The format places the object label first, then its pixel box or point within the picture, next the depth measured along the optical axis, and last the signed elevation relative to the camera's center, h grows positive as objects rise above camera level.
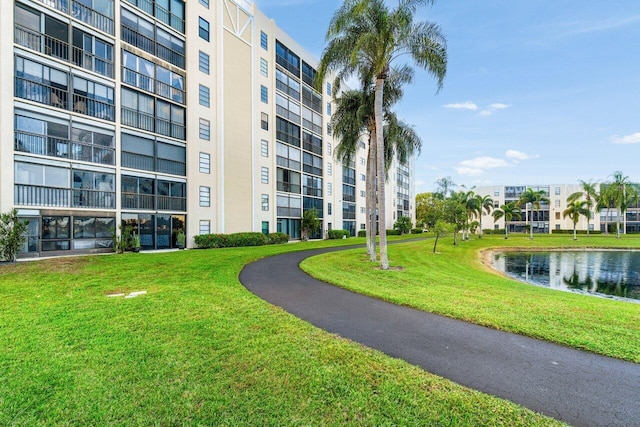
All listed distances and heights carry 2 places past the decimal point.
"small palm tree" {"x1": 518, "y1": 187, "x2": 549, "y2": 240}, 53.84 +2.74
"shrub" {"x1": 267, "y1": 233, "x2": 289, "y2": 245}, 28.96 -2.44
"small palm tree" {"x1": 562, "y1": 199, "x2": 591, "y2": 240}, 52.06 +0.37
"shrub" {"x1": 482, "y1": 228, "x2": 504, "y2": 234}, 74.00 -4.58
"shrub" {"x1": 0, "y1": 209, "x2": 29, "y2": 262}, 14.44 -0.98
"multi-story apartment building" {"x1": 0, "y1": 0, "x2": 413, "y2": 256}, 16.36 +6.61
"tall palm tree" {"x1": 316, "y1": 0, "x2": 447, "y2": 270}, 13.09 +7.83
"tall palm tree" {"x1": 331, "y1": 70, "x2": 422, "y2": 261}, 18.28 +5.71
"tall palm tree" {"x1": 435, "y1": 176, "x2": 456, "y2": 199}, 55.97 +5.18
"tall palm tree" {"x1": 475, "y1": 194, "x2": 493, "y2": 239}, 49.81 +2.01
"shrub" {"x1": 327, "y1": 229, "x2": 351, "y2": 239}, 39.38 -2.72
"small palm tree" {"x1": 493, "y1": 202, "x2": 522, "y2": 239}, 57.50 +0.28
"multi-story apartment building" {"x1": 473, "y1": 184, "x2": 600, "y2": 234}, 76.94 -1.22
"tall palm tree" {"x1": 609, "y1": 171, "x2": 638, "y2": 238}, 51.12 +3.58
